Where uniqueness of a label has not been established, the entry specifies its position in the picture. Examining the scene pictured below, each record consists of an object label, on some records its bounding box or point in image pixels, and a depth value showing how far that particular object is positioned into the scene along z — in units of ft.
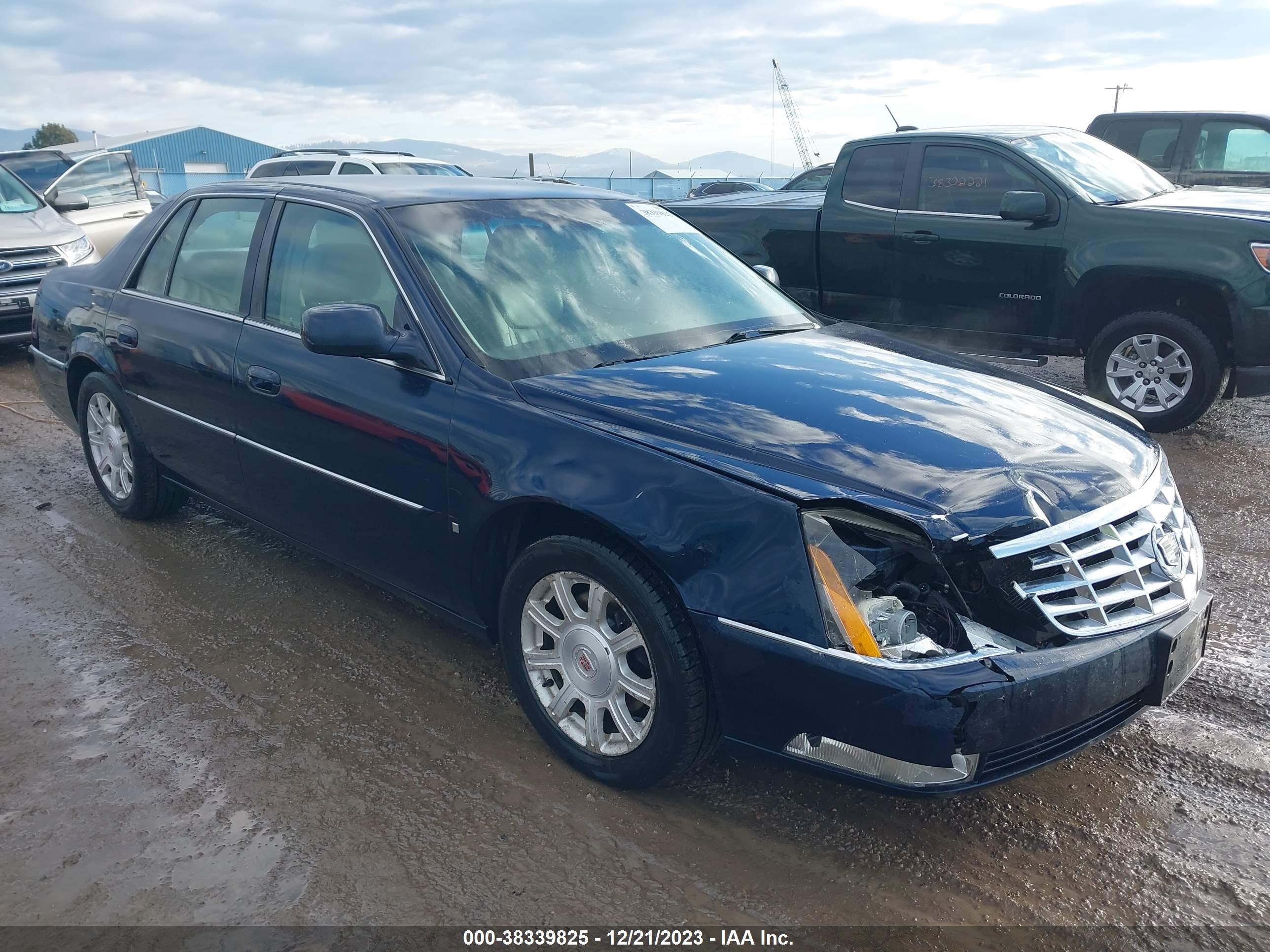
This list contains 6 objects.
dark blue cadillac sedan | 8.01
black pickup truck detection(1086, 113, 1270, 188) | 33.81
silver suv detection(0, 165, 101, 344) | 30.45
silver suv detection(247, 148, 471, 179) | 41.32
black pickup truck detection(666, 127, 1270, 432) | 20.75
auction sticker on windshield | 14.17
